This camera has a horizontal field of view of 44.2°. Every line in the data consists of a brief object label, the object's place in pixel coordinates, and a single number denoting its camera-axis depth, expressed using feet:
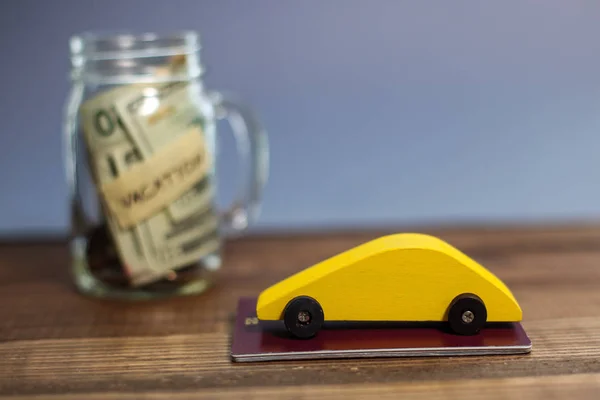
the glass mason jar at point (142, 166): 2.08
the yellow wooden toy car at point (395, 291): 1.73
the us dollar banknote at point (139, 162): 2.07
